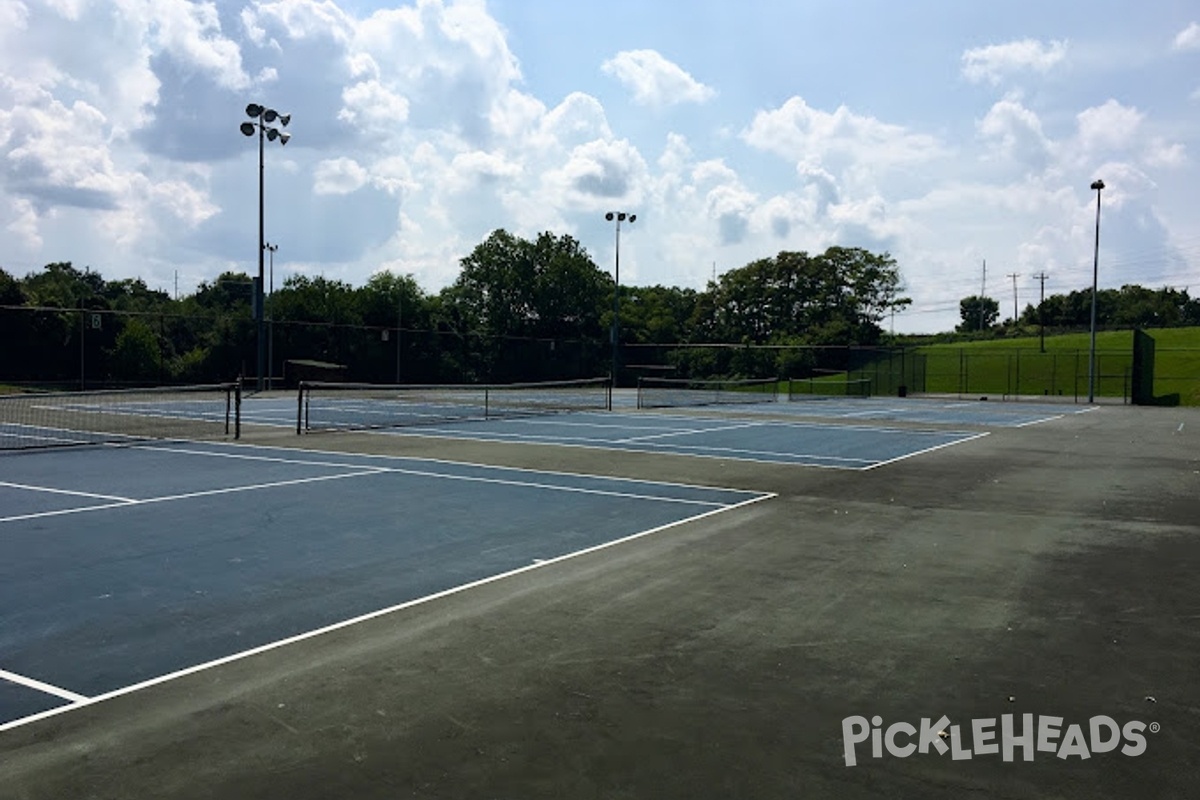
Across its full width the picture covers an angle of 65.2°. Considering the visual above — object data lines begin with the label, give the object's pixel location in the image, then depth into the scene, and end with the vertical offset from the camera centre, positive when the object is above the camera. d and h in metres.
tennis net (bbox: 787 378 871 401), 57.78 -0.97
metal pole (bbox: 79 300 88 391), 36.62 -0.23
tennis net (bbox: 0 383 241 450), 20.31 -1.73
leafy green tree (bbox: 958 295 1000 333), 155.88 +10.71
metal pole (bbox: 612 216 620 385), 52.66 +2.46
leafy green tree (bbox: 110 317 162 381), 40.28 +0.05
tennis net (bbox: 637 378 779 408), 40.18 -1.25
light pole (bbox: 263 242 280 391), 44.88 +0.38
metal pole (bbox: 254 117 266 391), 36.93 +3.01
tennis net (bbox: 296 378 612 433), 26.14 -1.53
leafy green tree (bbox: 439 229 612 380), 88.44 +7.01
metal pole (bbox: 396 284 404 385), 50.56 +3.63
